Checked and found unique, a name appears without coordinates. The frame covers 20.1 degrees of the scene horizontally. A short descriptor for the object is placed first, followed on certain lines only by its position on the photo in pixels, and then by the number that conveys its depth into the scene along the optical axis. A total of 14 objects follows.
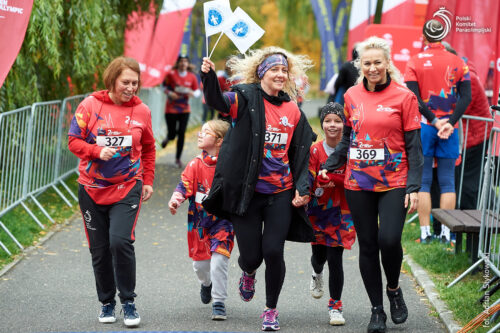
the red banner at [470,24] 16.37
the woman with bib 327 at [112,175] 9.94
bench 11.99
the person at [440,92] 14.19
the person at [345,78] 18.72
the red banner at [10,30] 11.20
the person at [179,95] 25.10
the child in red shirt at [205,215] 10.65
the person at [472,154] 16.13
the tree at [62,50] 16.88
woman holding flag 9.73
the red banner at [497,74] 15.57
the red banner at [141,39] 25.25
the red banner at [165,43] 25.53
